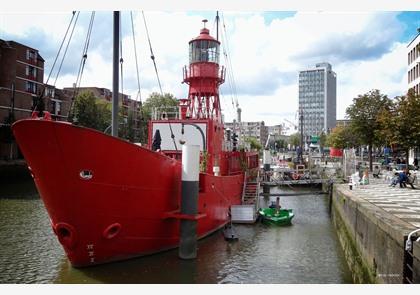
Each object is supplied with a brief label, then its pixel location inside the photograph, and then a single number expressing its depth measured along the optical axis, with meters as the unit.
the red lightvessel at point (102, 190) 8.94
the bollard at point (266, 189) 30.33
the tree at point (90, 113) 45.72
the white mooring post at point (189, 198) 11.05
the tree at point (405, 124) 20.12
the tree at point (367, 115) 33.62
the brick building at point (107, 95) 60.84
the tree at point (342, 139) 57.41
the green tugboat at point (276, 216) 18.08
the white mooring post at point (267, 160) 33.81
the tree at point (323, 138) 95.19
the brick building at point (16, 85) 37.75
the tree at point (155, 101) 63.94
